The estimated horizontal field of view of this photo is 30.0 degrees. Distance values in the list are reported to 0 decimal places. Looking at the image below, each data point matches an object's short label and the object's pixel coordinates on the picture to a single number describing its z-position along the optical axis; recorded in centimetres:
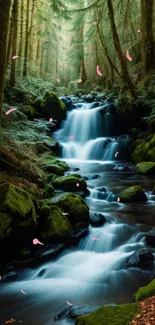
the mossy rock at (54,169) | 1035
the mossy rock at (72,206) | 654
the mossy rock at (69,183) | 860
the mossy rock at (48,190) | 764
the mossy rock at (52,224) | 573
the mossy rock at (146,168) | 1138
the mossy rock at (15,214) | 498
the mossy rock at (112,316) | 252
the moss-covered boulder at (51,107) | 1546
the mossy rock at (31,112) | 1400
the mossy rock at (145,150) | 1239
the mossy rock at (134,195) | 832
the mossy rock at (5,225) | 490
